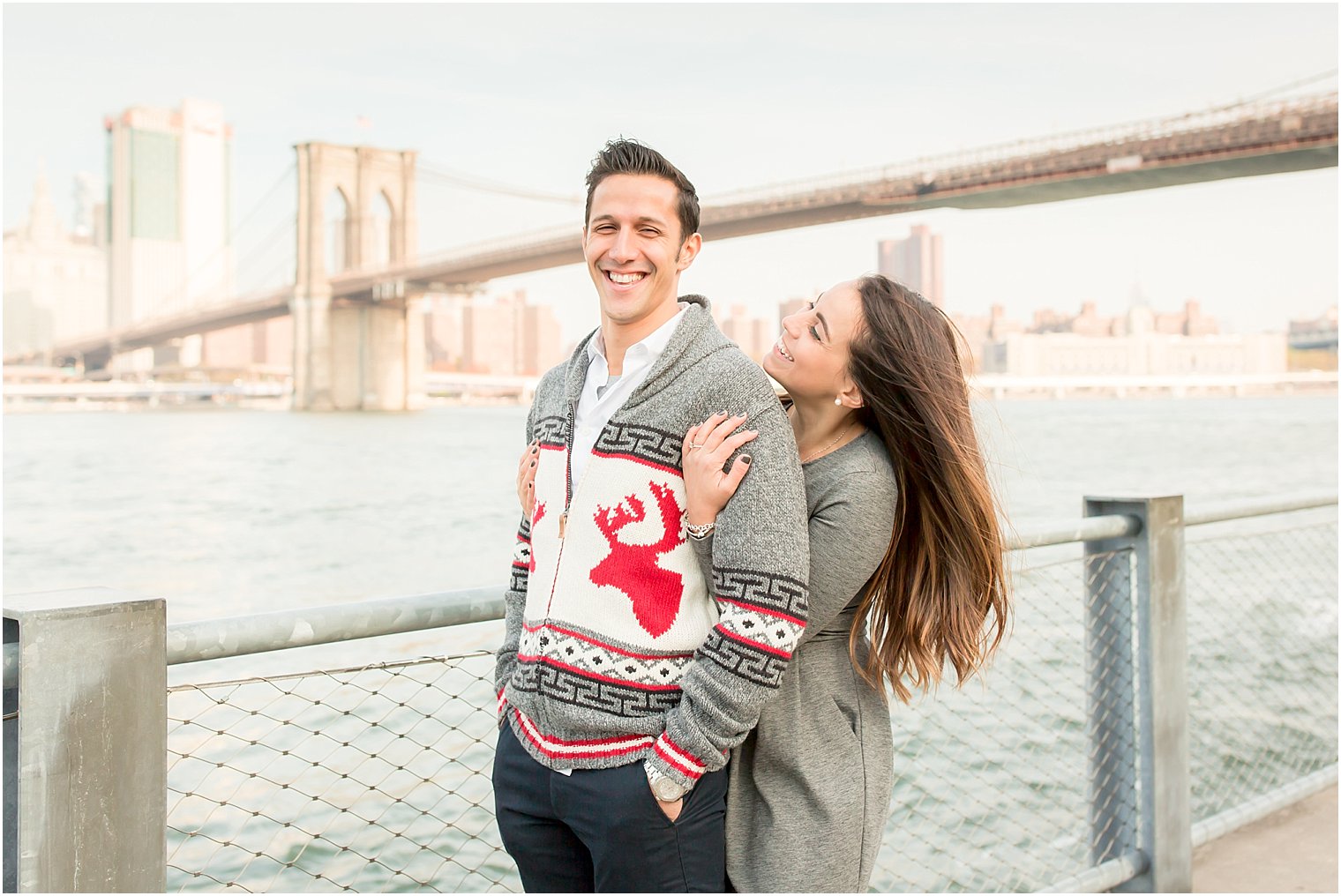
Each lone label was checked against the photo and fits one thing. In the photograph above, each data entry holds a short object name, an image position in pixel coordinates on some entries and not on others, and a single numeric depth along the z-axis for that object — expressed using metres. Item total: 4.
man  1.13
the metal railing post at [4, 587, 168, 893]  1.04
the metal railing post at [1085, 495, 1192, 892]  2.07
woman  1.22
